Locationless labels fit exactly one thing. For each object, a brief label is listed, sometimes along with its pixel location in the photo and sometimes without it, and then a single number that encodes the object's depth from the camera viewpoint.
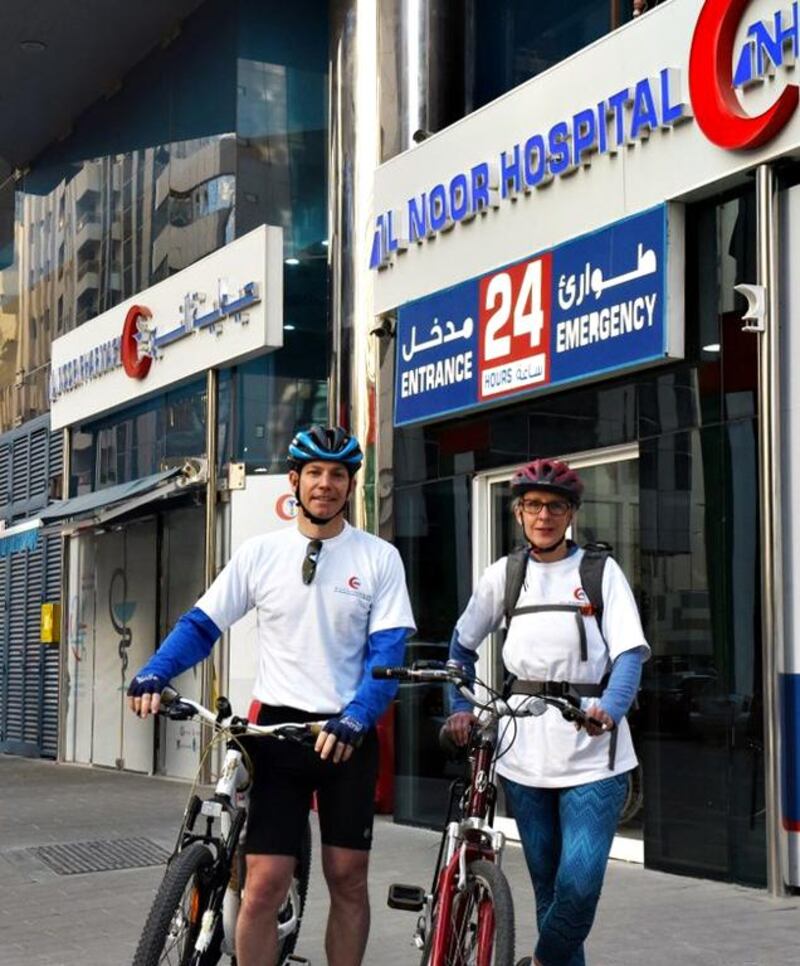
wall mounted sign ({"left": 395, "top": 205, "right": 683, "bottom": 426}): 8.47
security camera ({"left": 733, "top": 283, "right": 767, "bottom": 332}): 7.82
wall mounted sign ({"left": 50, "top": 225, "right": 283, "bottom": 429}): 12.77
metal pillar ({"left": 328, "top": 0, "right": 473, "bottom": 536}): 11.31
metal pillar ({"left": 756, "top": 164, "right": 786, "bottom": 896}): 7.57
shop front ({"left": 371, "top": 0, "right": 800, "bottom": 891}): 7.84
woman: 4.53
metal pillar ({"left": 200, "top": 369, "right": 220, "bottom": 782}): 13.40
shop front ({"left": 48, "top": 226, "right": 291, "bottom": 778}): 13.16
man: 4.63
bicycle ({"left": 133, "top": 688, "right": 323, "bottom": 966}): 4.29
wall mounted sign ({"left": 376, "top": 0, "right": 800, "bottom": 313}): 7.87
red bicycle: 4.27
